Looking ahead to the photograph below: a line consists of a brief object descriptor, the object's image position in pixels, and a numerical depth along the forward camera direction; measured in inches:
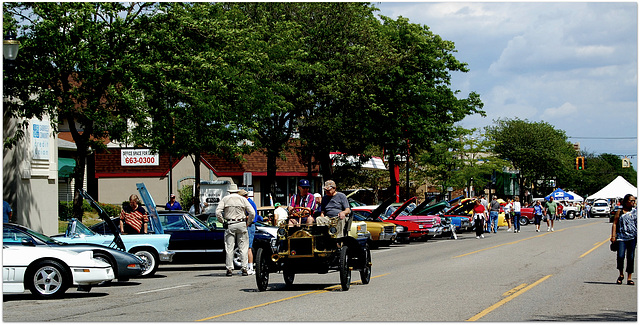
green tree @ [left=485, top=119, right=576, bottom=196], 3816.4
